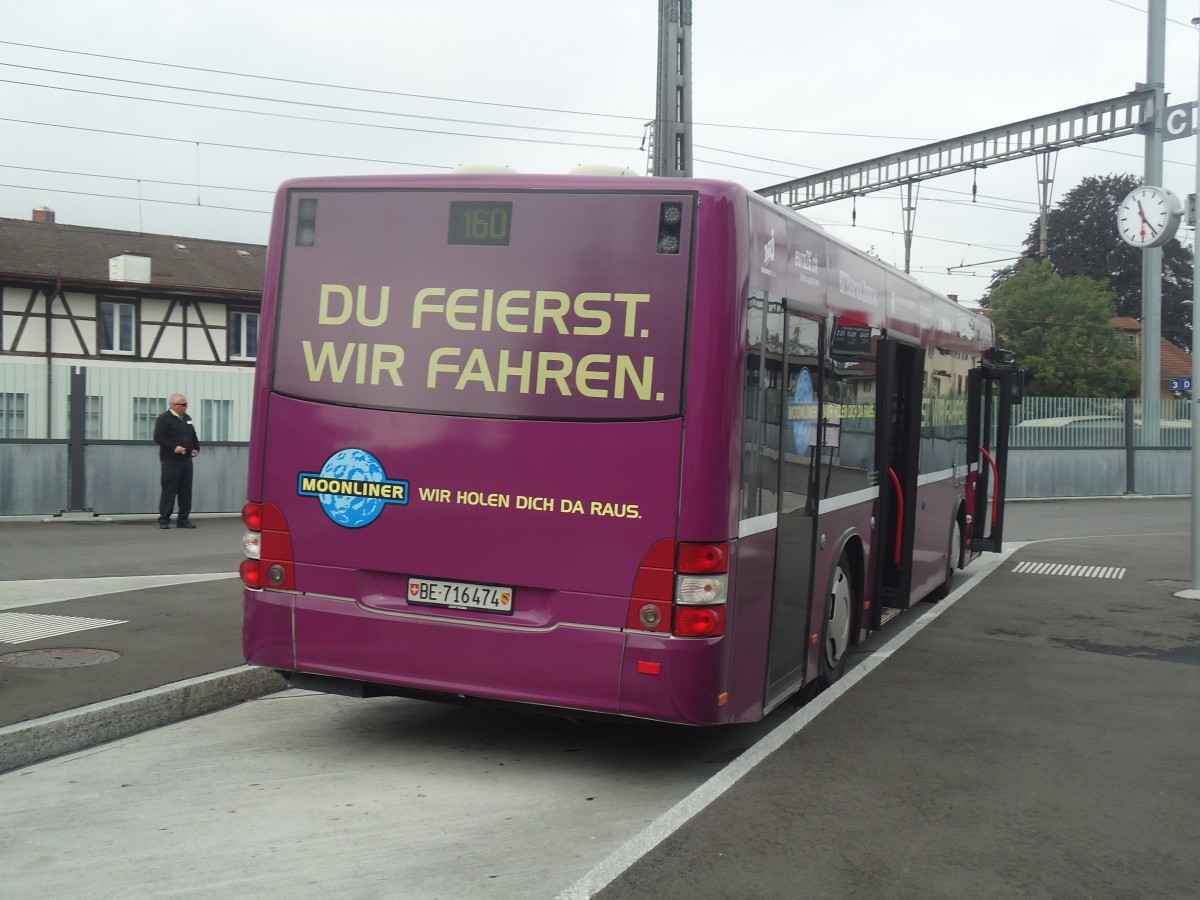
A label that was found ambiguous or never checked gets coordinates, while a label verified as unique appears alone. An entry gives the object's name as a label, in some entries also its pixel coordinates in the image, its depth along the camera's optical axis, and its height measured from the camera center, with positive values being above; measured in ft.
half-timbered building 62.39 +4.91
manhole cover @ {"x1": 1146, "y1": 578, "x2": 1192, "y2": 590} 46.98 -5.70
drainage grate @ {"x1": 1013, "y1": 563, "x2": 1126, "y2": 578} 50.42 -5.73
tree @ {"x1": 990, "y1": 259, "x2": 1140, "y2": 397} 170.91 +11.35
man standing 59.52 -2.49
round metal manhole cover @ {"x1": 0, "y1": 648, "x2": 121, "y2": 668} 26.66 -5.43
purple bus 19.07 -0.53
